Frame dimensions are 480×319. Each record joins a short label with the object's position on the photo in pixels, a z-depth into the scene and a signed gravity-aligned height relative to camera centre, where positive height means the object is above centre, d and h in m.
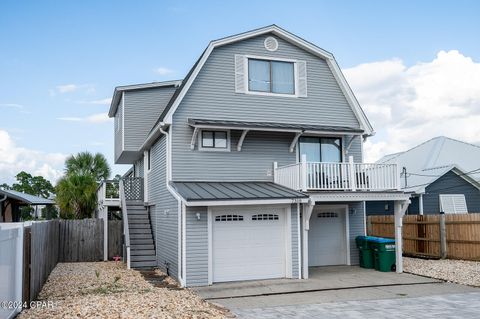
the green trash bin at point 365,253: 16.42 -1.73
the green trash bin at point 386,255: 15.68 -1.70
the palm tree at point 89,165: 27.08 +2.42
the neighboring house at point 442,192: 24.30 +0.57
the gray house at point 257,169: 13.94 +1.17
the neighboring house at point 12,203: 18.83 +0.23
